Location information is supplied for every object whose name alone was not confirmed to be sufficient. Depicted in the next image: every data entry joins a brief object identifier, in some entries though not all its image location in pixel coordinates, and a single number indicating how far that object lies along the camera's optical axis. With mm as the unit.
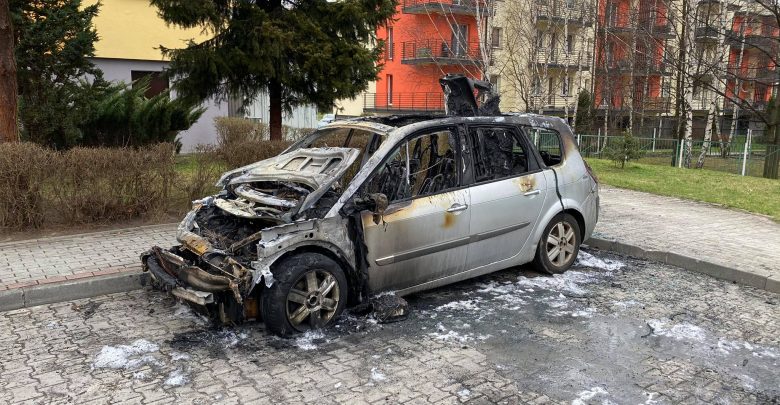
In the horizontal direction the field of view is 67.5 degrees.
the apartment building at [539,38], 24516
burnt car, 4605
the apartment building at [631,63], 24859
